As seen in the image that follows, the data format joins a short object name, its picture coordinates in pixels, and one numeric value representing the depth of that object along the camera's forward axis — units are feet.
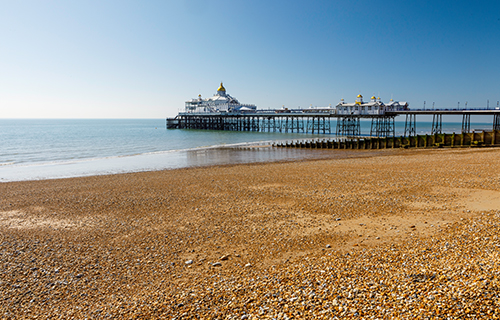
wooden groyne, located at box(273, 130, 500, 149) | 90.79
